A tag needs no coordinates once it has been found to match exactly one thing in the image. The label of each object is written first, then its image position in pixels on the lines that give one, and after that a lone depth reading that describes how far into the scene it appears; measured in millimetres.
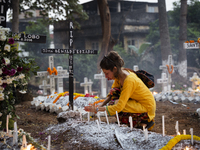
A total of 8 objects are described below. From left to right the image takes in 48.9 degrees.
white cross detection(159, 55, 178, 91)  9655
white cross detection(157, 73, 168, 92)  9539
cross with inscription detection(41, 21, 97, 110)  5122
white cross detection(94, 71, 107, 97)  9099
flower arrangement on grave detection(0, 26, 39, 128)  3196
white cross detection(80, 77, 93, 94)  9147
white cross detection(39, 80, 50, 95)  8680
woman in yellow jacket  2949
